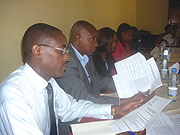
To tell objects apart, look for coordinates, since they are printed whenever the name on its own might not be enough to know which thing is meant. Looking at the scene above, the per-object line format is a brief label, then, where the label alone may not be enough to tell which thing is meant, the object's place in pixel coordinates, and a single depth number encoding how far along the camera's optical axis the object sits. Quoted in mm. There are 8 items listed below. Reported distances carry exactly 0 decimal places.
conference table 946
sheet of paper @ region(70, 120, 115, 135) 882
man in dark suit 1361
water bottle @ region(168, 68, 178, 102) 1259
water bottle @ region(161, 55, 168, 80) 1810
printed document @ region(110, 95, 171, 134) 891
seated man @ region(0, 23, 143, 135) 777
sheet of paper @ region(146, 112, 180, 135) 858
